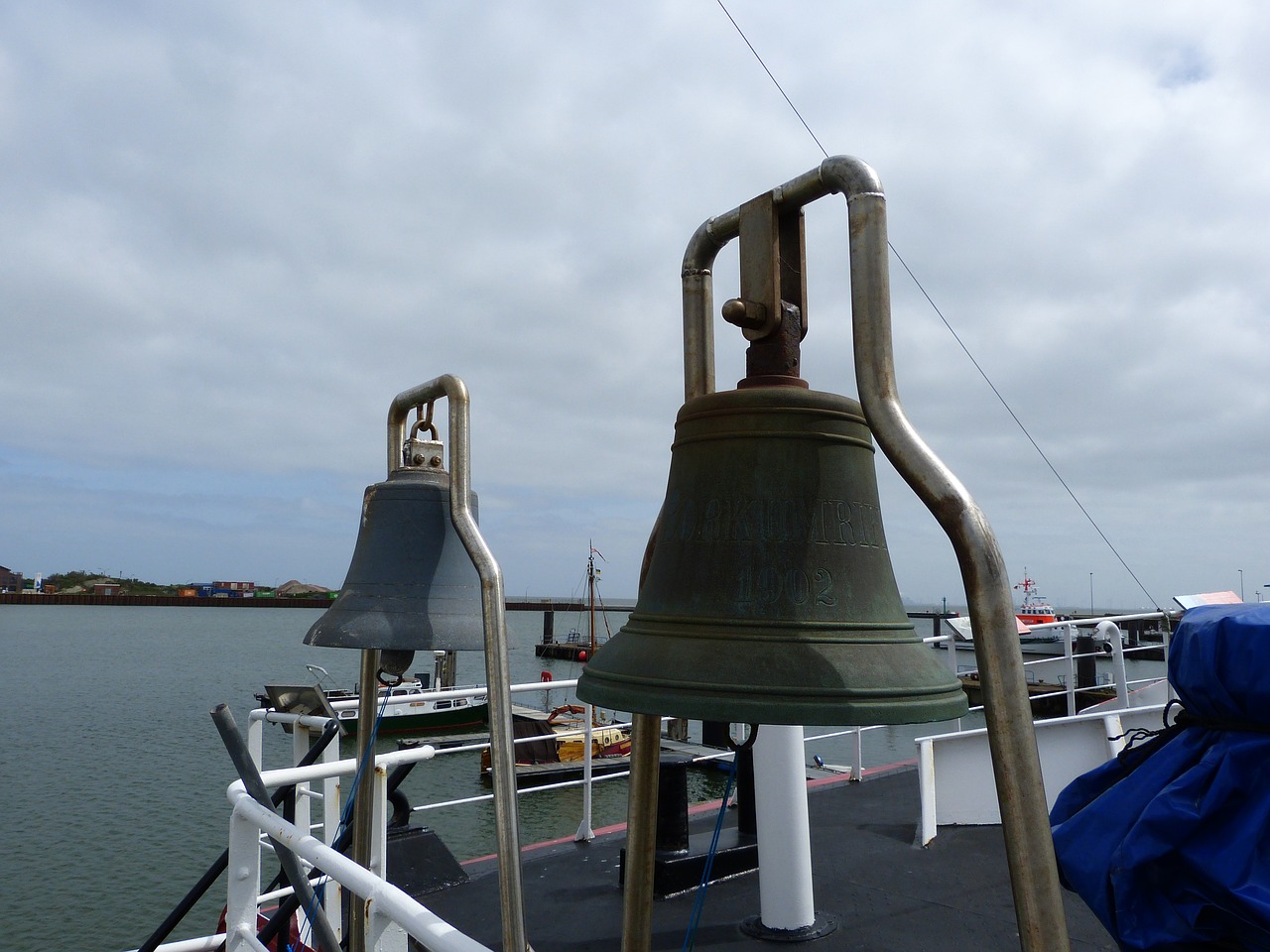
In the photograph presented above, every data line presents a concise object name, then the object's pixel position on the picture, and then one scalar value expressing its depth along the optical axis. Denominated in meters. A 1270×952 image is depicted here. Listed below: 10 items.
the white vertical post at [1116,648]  7.49
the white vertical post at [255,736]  5.31
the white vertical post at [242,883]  3.09
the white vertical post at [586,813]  5.95
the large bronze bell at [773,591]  1.42
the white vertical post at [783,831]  4.18
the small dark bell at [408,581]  3.02
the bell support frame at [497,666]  2.36
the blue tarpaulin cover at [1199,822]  1.41
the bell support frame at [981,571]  1.11
